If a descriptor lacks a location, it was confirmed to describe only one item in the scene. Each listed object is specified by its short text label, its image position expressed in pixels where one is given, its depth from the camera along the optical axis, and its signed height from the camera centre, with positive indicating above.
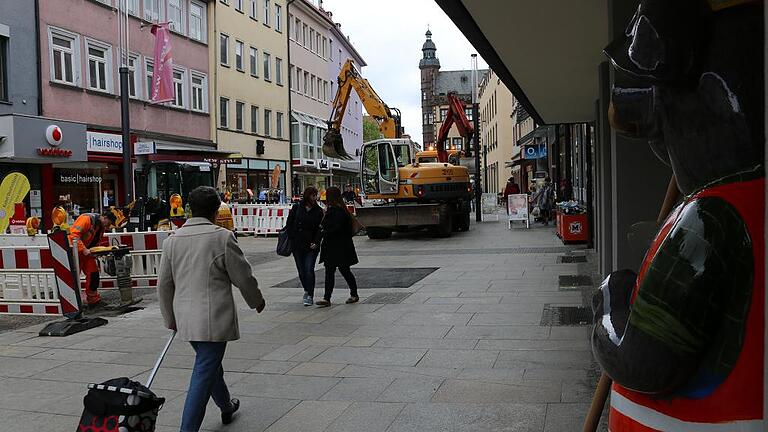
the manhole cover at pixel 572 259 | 14.17 -1.34
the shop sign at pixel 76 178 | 23.09 +0.73
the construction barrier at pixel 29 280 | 9.33 -1.01
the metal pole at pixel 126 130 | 17.92 +1.73
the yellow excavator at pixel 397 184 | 21.11 +0.32
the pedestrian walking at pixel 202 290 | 4.34 -0.56
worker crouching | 9.86 -0.60
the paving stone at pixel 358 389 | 5.52 -1.52
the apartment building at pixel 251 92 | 35.81 +5.79
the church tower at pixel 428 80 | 138.62 +22.13
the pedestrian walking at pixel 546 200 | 26.11 -0.30
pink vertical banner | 27.16 +4.96
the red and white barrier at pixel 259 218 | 24.33 -0.70
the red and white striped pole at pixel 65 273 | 8.66 -0.86
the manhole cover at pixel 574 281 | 10.90 -1.38
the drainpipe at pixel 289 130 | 44.88 +4.20
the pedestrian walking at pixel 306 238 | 10.09 -0.58
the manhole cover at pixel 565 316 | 8.01 -1.43
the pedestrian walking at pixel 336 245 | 10.08 -0.68
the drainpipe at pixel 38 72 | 22.27 +3.98
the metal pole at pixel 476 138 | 26.60 +2.03
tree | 111.00 +10.00
